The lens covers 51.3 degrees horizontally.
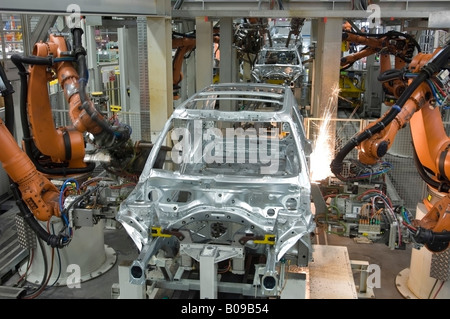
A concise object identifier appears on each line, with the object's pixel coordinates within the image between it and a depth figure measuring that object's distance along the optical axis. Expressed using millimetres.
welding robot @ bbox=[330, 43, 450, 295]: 4734
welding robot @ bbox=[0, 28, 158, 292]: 4758
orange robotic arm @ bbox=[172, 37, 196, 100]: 10031
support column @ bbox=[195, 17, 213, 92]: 8531
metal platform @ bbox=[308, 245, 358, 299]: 4259
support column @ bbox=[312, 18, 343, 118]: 7895
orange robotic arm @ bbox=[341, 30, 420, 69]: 9273
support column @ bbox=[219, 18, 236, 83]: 9547
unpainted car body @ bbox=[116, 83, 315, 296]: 3861
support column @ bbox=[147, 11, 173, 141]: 7043
